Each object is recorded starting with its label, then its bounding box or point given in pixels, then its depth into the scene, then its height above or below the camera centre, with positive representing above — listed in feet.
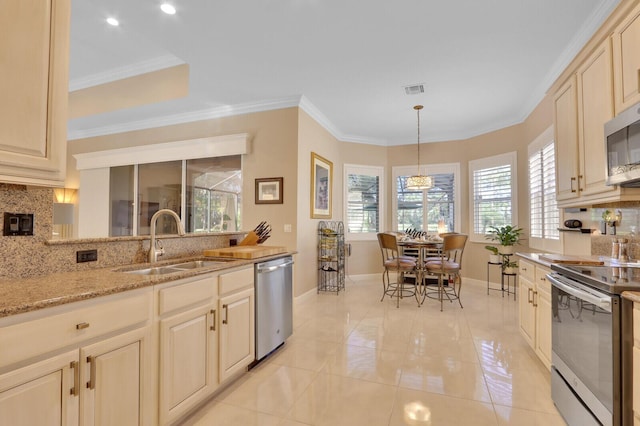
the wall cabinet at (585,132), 6.90 +2.27
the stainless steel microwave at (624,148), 5.81 +1.46
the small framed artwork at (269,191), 14.56 +1.29
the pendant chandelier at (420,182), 16.53 +1.96
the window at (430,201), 19.63 +1.14
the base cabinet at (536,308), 7.47 -2.43
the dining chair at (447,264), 13.76 -2.11
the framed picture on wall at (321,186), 16.02 +1.77
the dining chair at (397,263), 14.47 -2.19
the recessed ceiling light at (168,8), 8.49 +5.88
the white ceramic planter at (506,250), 15.53 -1.59
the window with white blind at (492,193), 16.76 +1.49
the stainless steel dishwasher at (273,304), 8.29 -2.53
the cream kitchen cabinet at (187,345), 5.45 -2.49
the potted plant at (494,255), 15.81 -1.94
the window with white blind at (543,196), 12.53 +1.02
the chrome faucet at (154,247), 7.10 -0.72
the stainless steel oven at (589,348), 4.60 -2.23
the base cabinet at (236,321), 6.91 -2.51
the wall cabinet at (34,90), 4.28 +1.87
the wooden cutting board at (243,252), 8.15 -0.96
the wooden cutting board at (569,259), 6.88 -1.00
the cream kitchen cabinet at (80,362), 3.54 -1.96
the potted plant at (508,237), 15.49 -0.97
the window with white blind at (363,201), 20.17 +1.15
